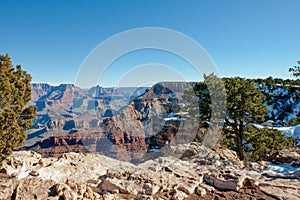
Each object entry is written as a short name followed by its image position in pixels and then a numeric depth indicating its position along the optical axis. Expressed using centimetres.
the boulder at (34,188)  589
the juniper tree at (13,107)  852
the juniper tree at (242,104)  1512
